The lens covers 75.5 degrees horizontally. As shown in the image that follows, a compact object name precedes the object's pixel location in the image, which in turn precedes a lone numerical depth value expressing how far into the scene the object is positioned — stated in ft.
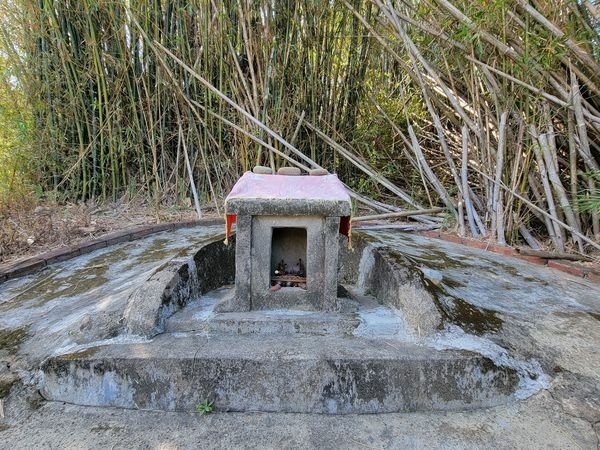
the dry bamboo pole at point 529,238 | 11.39
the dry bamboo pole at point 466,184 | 12.27
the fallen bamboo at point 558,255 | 10.04
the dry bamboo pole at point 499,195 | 11.02
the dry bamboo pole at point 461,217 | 12.53
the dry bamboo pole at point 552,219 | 9.41
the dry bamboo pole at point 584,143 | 9.51
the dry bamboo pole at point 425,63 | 11.51
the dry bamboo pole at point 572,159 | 10.12
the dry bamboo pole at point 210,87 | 12.84
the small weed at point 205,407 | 4.87
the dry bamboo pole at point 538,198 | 10.91
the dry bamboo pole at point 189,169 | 14.48
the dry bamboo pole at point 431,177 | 13.23
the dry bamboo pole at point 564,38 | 8.64
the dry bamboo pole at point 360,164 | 14.43
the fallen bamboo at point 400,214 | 13.51
